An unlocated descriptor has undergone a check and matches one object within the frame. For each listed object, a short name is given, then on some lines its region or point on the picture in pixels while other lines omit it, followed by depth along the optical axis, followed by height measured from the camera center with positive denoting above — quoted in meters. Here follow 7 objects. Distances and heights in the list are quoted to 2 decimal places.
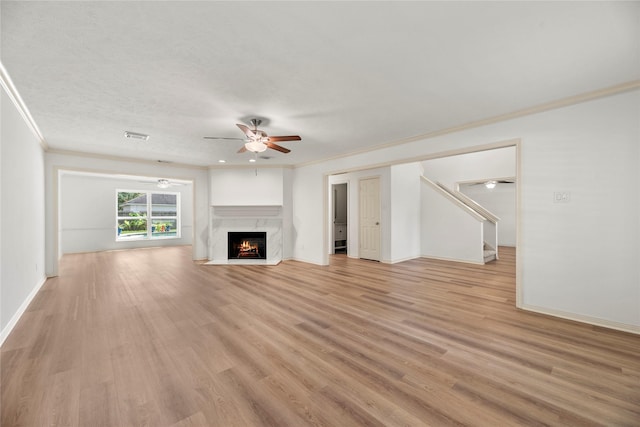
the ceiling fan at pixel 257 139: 3.31 +1.00
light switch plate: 3.00 +0.18
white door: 6.67 -0.17
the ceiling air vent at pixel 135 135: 4.07 +1.27
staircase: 6.28 -0.44
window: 9.07 -0.07
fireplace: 6.73 -0.83
